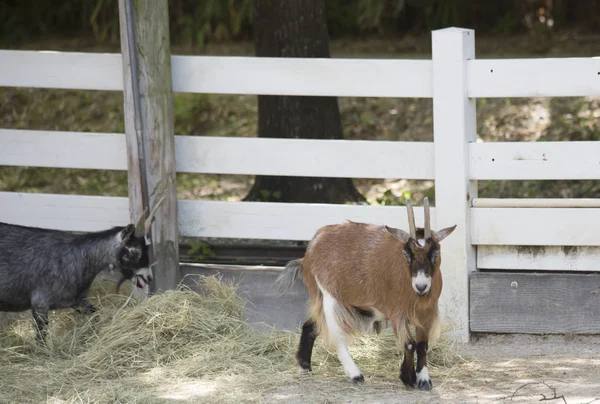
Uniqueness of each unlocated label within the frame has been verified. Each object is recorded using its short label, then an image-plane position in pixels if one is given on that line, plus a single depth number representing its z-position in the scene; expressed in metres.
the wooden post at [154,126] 12.95
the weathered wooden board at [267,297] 13.32
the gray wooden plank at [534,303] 12.44
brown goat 10.17
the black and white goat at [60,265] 12.60
